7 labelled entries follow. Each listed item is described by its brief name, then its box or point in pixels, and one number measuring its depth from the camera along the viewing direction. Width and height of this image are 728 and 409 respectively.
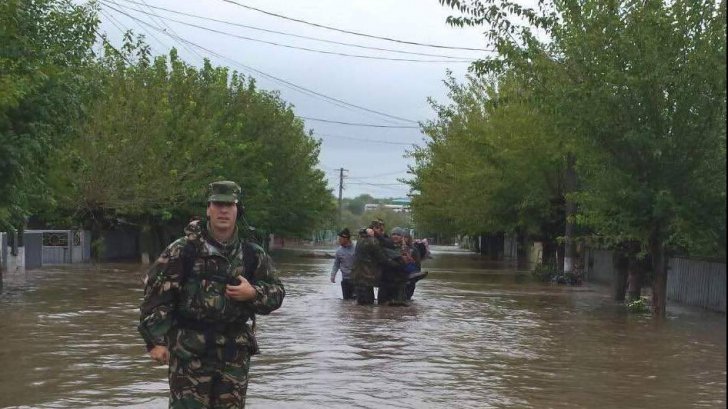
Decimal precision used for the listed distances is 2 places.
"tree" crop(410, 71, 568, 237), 26.62
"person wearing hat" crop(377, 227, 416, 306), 17.11
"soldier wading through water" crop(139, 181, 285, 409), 4.85
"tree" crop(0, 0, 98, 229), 14.26
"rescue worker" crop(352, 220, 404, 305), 16.53
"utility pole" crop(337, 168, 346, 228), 116.56
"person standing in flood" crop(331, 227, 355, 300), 17.78
